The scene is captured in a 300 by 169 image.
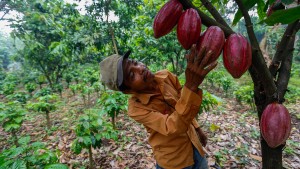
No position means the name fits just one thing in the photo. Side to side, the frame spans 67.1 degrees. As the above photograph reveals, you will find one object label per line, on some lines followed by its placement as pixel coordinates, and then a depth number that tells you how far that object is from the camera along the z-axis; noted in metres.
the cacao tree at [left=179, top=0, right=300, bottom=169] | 0.55
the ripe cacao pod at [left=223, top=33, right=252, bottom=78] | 0.52
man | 1.18
